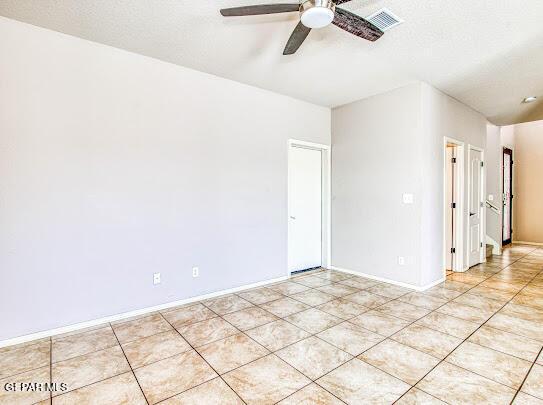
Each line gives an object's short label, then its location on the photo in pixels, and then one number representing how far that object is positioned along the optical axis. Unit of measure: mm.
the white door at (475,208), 5004
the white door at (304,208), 4688
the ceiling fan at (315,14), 1919
